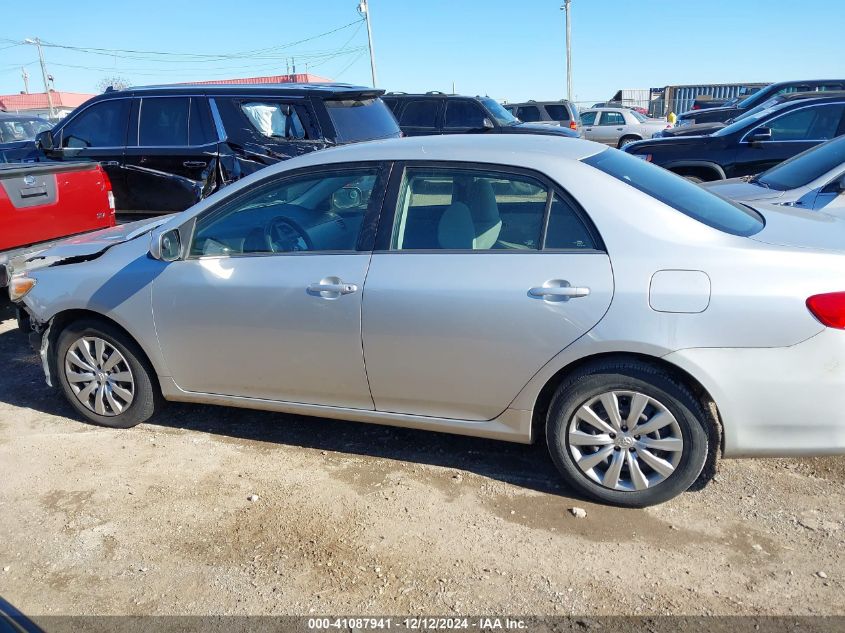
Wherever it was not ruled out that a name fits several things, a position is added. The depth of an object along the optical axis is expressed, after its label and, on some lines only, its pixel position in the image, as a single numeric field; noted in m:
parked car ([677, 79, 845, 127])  14.78
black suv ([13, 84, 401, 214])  7.19
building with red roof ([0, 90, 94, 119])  51.69
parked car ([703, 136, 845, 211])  5.88
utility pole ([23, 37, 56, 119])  46.88
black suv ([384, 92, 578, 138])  13.05
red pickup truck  5.32
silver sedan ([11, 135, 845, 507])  3.03
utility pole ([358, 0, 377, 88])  34.75
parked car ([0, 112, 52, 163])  16.33
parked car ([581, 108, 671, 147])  23.02
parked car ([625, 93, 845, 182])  8.73
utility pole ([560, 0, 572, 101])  43.00
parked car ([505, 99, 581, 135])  20.02
